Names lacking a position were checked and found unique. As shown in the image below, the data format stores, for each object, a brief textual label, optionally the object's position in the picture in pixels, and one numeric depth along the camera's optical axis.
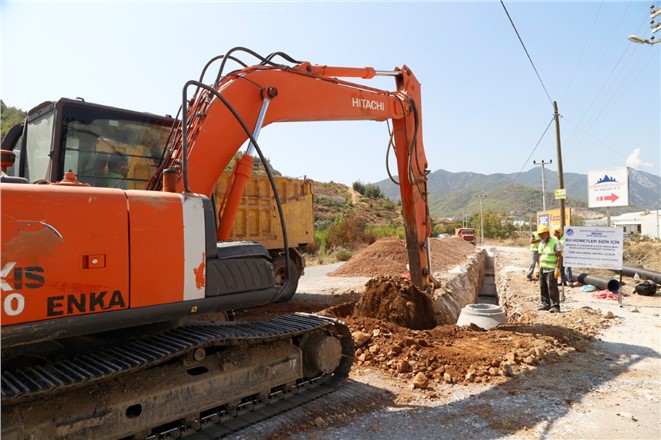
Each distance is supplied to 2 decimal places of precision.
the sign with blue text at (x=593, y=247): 9.16
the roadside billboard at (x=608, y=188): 18.55
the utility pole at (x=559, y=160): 18.41
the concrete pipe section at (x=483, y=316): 7.62
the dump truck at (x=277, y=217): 9.33
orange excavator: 2.45
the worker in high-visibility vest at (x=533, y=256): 12.79
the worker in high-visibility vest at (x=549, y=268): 8.27
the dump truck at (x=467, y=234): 40.81
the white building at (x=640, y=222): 65.14
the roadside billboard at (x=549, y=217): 23.92
